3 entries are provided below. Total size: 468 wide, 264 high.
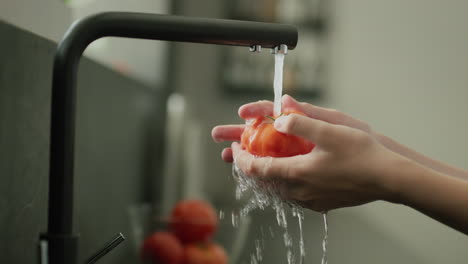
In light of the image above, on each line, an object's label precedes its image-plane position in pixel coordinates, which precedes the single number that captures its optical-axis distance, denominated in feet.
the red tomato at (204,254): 3.95
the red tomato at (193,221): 3.92
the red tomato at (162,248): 3.81
